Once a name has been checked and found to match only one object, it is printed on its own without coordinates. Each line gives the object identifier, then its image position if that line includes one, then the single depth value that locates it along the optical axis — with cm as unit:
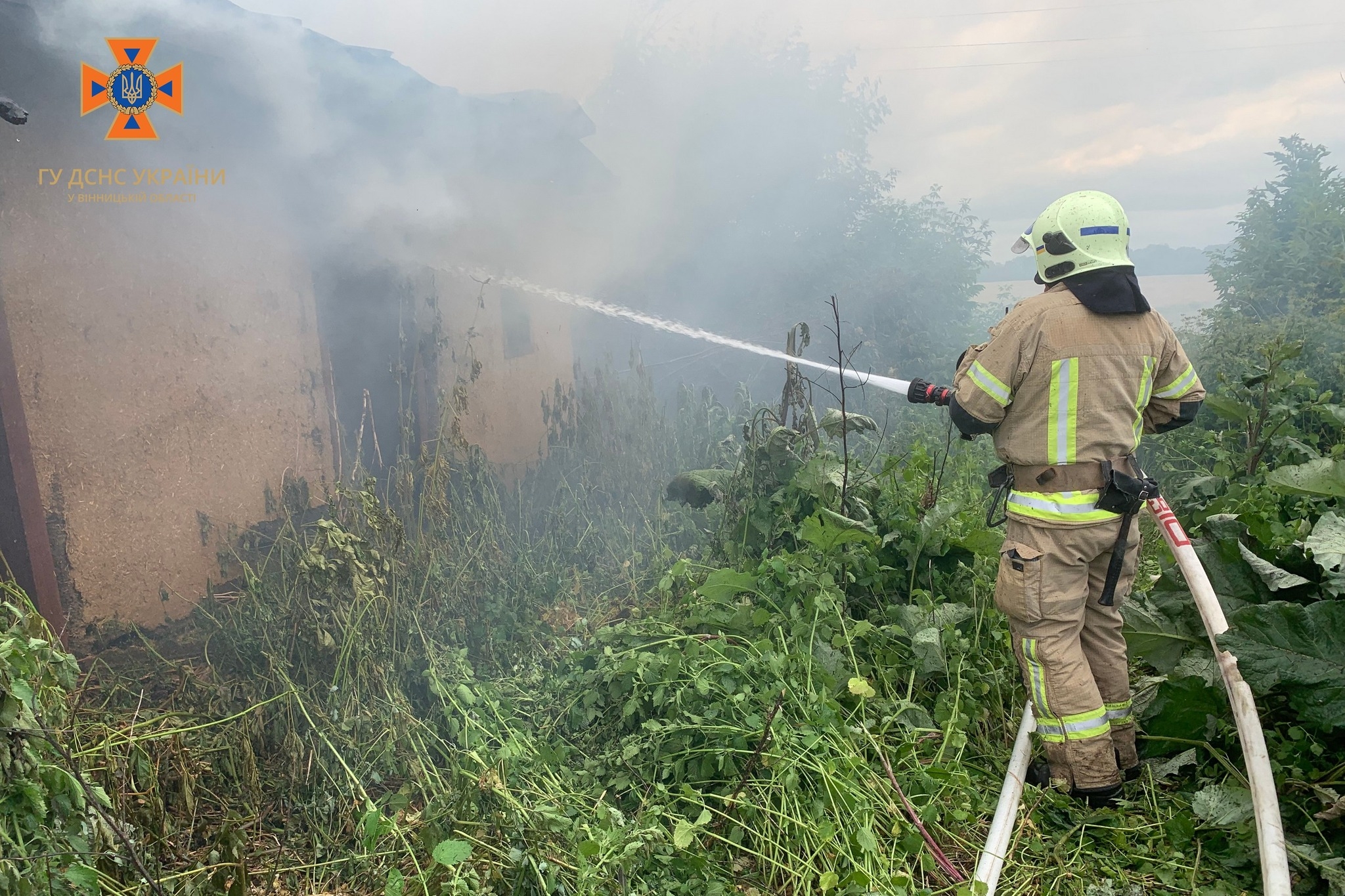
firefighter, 261
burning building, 344
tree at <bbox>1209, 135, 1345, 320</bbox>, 878
